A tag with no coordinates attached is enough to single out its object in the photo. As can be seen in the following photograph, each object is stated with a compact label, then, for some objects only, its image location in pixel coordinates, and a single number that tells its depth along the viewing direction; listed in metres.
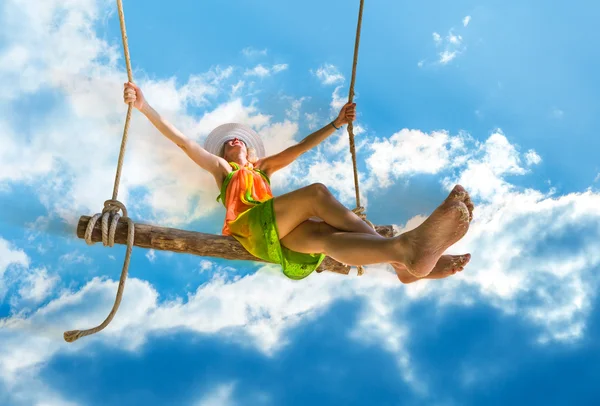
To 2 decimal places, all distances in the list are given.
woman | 2.18
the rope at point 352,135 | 3.03
